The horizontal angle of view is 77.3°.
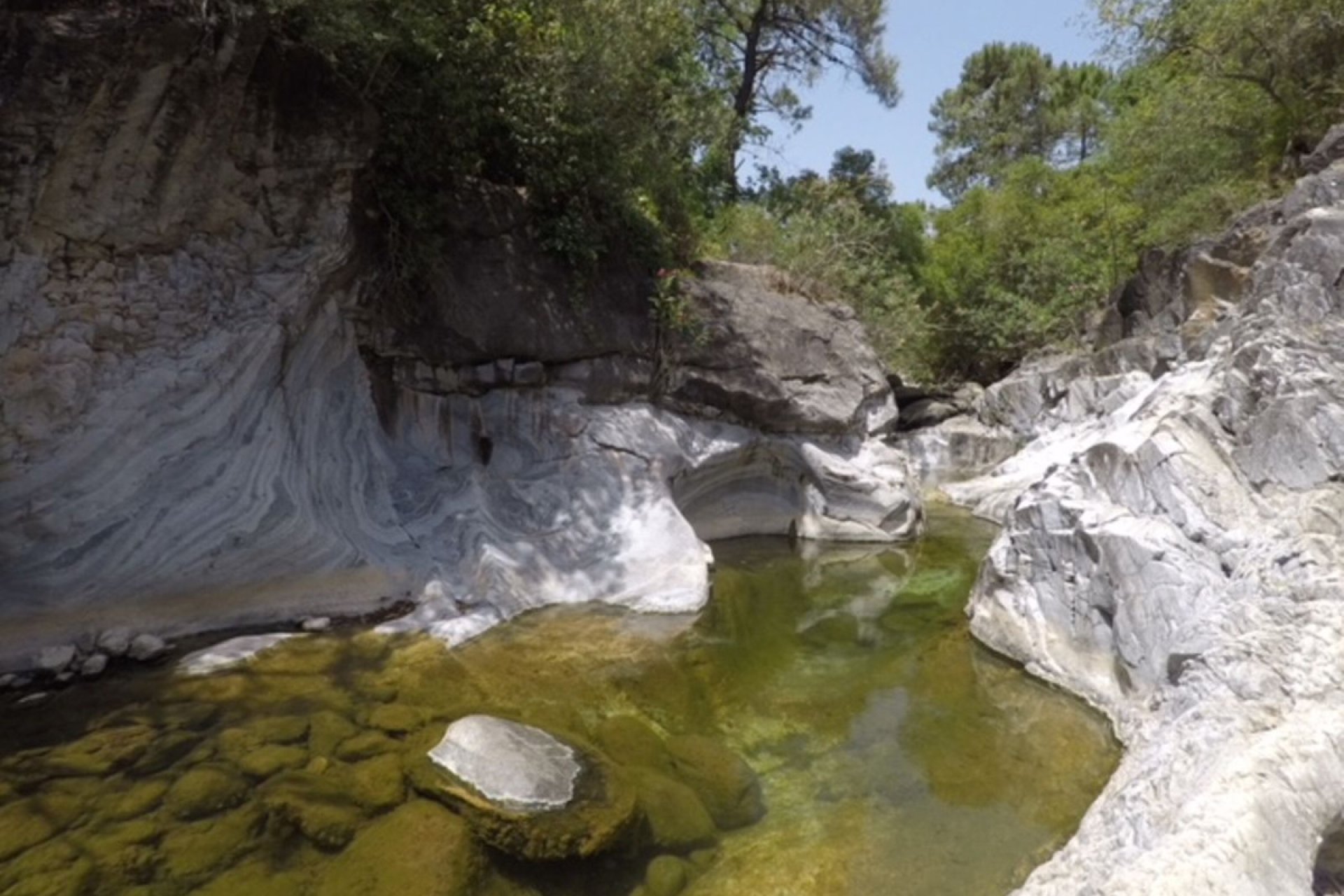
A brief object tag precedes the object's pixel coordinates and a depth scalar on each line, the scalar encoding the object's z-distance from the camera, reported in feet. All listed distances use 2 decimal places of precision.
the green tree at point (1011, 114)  106.32
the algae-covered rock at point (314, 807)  12.82
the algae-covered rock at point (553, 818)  12.48
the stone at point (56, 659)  17.29
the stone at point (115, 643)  18.12
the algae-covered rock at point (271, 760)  14.29
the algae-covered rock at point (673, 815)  13.61
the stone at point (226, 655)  18.04
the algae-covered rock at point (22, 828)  11.98
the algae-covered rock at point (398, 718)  16.05
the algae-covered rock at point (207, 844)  11.96
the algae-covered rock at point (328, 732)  15.10
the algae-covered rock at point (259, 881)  11.66
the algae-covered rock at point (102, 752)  14.10
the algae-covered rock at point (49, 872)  11.28
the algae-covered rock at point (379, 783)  13.58
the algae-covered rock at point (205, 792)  13.17
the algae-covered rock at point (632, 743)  15.93
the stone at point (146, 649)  18.22
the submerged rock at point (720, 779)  14.67
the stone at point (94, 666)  17.48
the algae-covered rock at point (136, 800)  12.98
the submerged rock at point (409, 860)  11.89
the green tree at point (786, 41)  56.24
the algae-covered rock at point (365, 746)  15.01
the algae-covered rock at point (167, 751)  14.28
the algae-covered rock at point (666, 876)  12.48
